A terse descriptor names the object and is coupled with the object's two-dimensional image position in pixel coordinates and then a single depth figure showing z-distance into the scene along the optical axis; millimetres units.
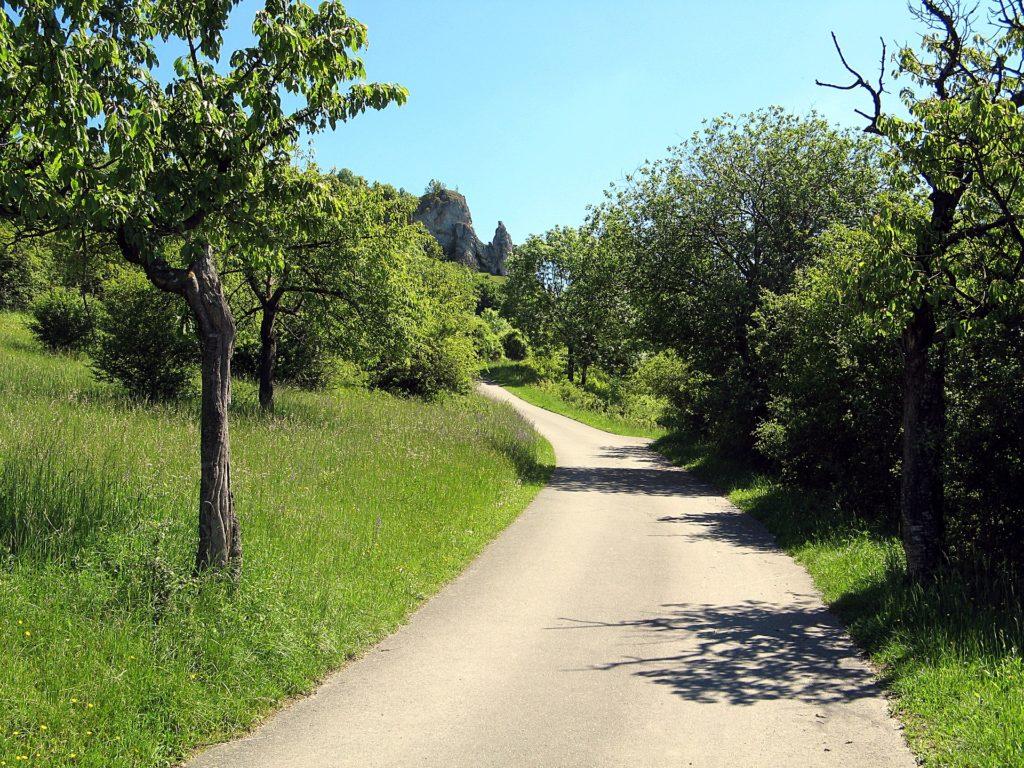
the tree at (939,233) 8086
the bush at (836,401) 12477
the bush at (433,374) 33062
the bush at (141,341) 17047
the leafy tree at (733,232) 20031
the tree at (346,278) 19375
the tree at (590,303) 22938
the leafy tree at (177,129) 5863
